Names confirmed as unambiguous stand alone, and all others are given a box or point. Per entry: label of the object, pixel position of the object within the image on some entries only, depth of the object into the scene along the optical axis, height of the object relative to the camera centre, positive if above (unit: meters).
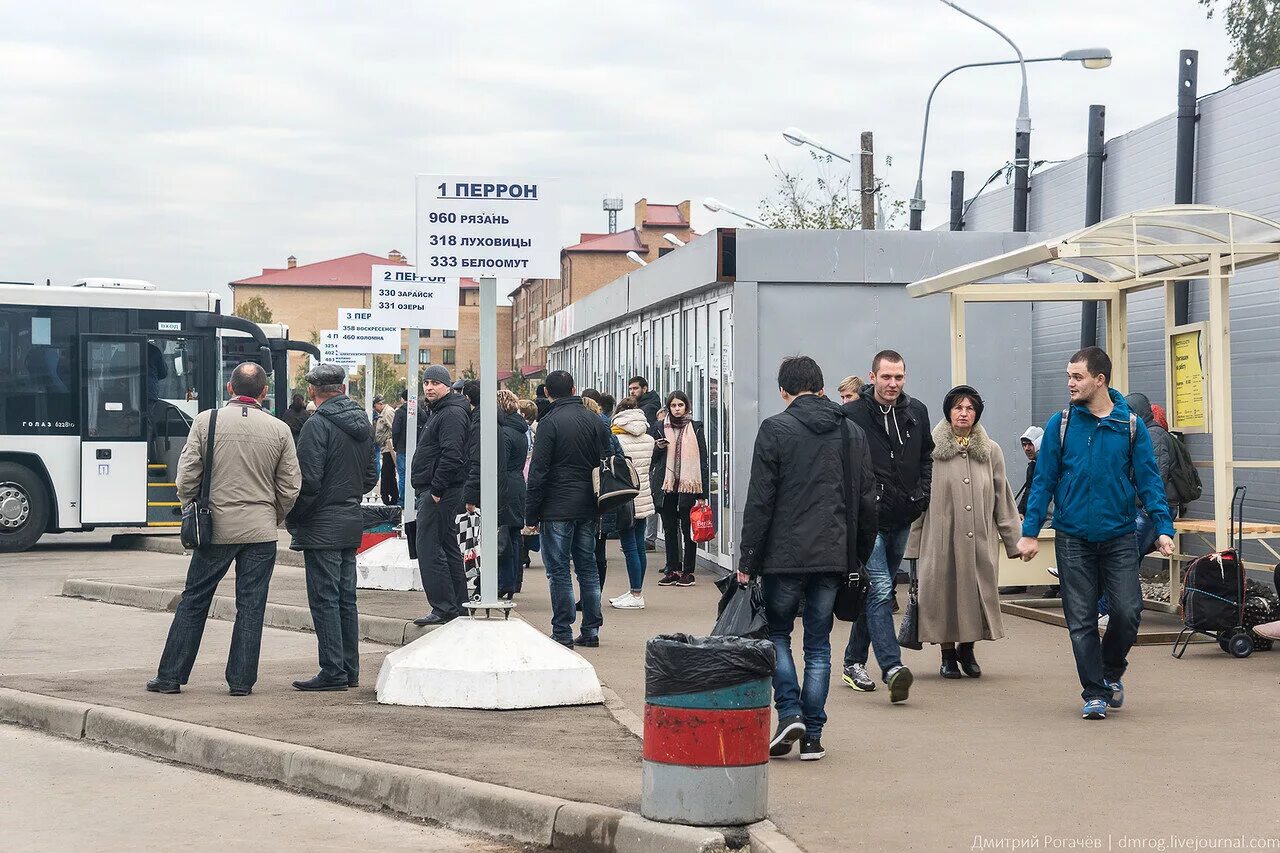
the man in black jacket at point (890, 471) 9.24 -0.31
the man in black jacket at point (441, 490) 11.85 -0.50
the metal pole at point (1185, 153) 16.64 +2.63
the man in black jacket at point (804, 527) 7.38 -0.49
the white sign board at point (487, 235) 9.45 +1.06
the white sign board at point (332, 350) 24.80 +1.10
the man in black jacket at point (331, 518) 9.62 -0.56
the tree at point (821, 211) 43.41 +5.57
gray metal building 17.03 +0.99
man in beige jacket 9.32 -0.51
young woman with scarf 16.55 -0.46
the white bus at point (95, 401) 21.16 +0.30
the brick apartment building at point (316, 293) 138.75 +11.06
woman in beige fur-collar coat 10.20 -0.76
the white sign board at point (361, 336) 21.75 +1.13
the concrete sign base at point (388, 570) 15.28 -1.37
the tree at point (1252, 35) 41.88 +9.65
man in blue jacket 8.62 -0.49
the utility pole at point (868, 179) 27.97 +4.06
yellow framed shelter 11.81 +1.08
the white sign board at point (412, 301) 15.62 +1.17
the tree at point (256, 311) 88.25 +6.07
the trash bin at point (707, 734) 6.10 -1.17
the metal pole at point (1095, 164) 19.12 +2.91
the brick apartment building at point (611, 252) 100.38 +10.20
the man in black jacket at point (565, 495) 11.55 -0.53
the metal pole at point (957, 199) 25.84 +3.40
